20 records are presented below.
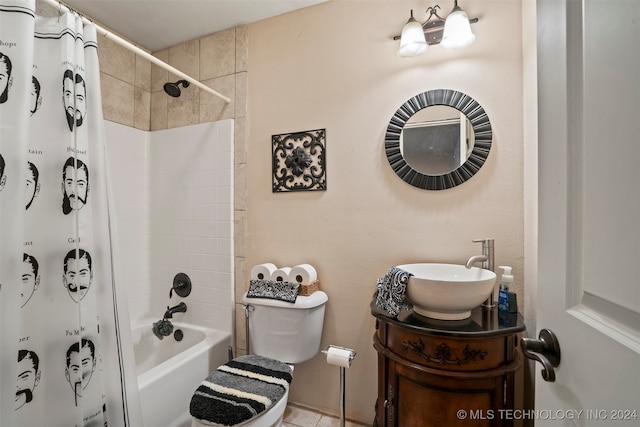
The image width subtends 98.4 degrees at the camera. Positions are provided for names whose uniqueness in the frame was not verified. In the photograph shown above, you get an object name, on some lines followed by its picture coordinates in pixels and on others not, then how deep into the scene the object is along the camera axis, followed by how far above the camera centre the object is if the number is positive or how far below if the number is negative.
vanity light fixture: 1.29 +0.86
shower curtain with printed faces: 0.78 -0.09
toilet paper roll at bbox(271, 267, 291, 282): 1.62 -0.39
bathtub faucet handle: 1.98 -0.53
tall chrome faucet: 1.26 -0.24
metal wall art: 1.67 +0.30
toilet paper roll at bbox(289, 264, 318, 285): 1.59 -0.38
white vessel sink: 1.03 -0.34
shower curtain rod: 0.94 +0.74
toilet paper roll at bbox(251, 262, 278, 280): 1.66 -0.38
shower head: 1.83 +0.81
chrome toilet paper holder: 1.35 -0.91
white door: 0.35 +0.00
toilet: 1.10 -0.79
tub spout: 1.89 -0.69
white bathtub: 1.32 -0.89
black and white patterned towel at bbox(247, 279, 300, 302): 1.53 -0.46
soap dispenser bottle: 1.20 -0.38
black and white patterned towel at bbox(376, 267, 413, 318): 1.13 -0.35
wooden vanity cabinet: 1.00 -0.60
